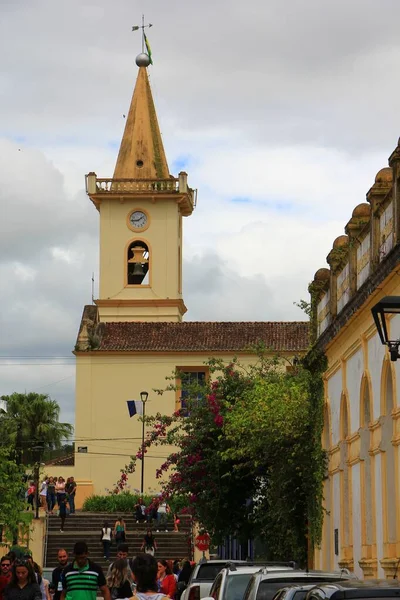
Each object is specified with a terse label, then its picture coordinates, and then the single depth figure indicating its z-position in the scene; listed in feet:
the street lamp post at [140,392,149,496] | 204.03
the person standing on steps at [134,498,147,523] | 182.09
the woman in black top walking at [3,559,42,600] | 53.62
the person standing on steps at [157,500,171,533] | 175.99
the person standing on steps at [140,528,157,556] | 152.15
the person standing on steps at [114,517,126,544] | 165.37
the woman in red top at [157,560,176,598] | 91.15
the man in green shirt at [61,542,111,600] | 50.78
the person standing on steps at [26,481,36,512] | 184.24
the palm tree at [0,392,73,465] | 250.78
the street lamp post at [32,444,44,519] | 174.32
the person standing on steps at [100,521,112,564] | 162.34
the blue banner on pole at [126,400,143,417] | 205.67
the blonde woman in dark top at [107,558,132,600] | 57.26
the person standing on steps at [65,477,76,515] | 188.33
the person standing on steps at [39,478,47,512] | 188.24
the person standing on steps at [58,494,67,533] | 177.47
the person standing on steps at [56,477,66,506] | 180.75
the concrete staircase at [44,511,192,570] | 169.27
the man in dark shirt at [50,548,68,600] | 60.64
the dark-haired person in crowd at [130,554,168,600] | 37.17
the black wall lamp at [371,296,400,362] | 44.37
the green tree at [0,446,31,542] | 151.43
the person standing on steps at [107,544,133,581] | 65.16
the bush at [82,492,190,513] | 194.49
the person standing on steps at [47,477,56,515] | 188.64
